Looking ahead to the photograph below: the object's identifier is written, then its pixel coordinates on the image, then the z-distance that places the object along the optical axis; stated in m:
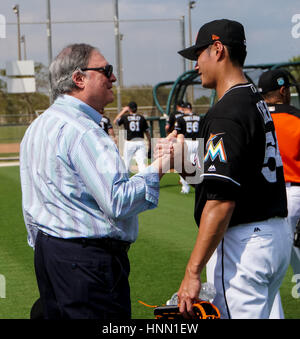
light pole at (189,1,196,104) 26.57
